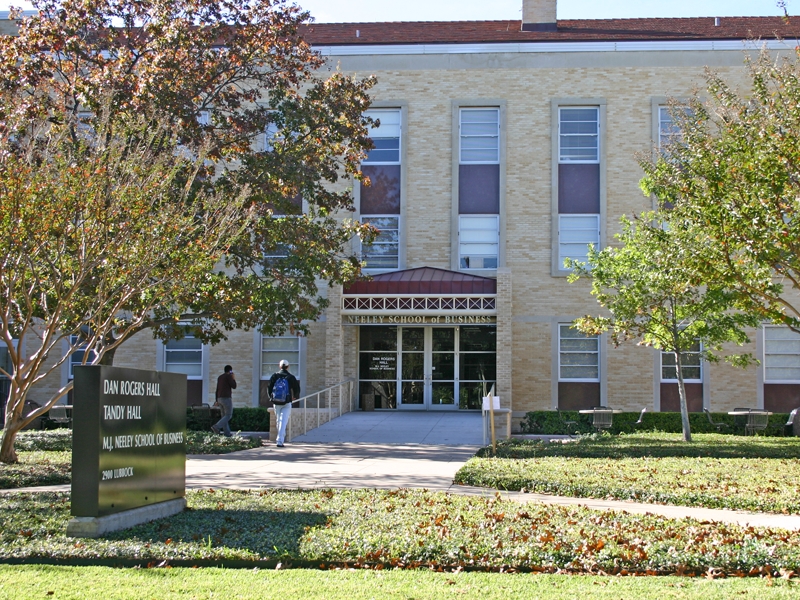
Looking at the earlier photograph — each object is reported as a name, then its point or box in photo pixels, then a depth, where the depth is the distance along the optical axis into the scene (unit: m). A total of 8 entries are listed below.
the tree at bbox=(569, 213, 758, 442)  20.03
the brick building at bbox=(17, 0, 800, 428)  28.58
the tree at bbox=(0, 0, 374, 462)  14.26
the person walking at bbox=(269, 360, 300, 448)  20.00
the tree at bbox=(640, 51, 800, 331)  14.12
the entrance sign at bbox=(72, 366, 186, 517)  8.55
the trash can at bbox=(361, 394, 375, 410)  29.45
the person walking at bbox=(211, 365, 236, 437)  22.00
